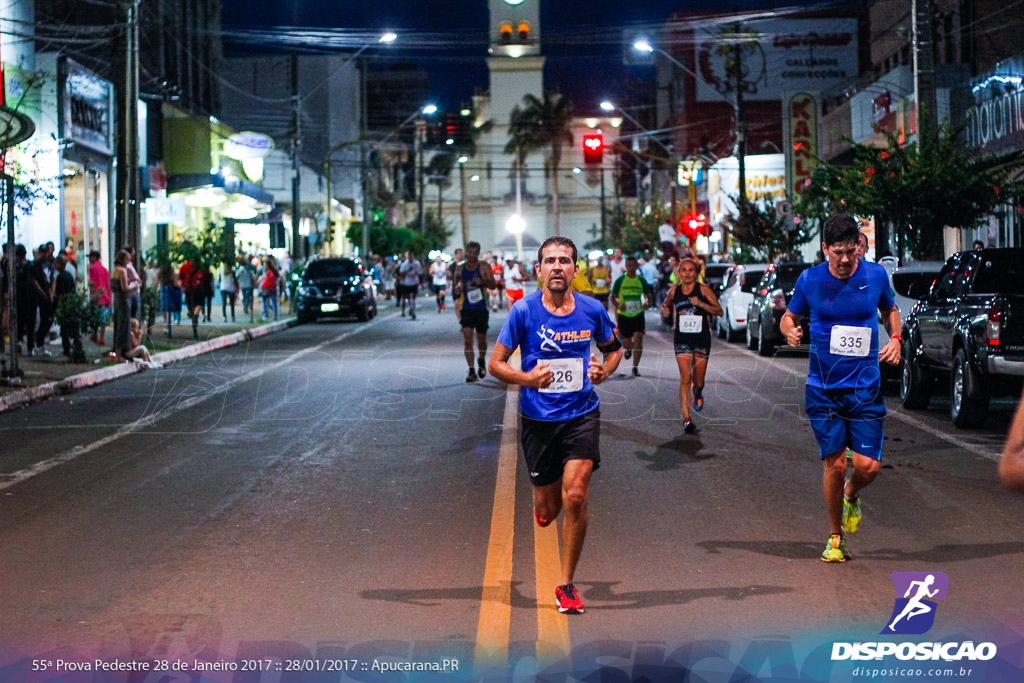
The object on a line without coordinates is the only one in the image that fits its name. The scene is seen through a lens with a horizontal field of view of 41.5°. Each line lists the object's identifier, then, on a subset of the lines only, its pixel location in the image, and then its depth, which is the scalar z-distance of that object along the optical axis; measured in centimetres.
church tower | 12394
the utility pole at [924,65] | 2511
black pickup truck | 1266
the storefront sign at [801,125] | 4875
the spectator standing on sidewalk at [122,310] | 2253
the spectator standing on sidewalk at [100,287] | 2542
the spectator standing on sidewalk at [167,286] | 3014
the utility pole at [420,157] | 8638
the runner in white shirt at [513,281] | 2842
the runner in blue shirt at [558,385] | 645
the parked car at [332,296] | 3831
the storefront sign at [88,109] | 3127
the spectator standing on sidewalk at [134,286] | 2306
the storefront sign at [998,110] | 2631
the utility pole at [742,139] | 4216
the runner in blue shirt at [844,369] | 752
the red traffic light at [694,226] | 5359
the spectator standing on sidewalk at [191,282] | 2975
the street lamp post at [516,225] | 12400
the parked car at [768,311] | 2394
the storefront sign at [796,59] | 7881
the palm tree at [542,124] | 10462
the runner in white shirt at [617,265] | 3616
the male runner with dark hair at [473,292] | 1819
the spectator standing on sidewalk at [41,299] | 2295
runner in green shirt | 1930
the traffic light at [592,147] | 3756
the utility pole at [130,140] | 2428
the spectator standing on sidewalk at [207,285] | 3177
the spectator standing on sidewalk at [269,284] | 3788
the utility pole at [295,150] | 4372
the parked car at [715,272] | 3734
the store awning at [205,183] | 4119
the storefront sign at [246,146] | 4638
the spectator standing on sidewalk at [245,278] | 3912
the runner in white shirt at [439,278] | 4337
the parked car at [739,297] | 2812
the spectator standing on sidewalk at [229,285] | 3647
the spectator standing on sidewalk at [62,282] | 2398
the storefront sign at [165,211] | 3781
